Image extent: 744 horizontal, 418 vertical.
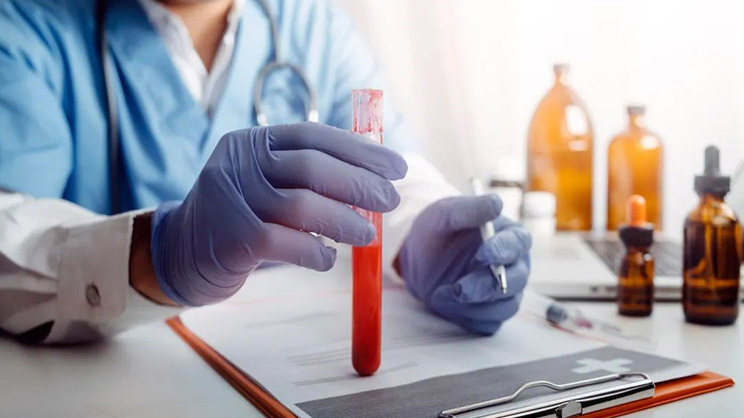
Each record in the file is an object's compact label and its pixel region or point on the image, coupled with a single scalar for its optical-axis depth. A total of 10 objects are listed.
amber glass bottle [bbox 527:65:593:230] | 1.34
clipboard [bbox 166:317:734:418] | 0.44
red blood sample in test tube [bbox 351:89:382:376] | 0.52
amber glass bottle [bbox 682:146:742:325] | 0.70
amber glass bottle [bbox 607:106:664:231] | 1.30
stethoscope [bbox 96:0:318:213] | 0.93
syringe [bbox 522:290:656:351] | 0.63
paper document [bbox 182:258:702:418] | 0.49
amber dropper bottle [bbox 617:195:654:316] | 0.74
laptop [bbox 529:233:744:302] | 0.83
